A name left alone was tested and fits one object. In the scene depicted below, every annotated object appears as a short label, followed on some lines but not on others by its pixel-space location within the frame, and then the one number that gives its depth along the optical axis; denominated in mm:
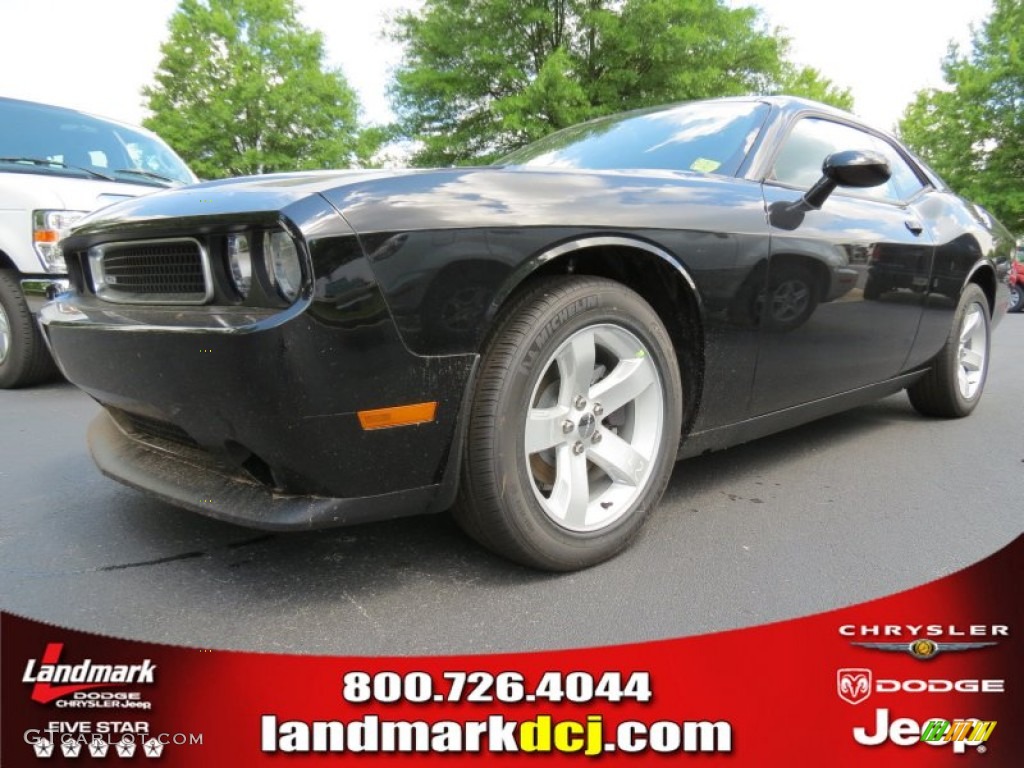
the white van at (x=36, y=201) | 4199
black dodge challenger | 1541
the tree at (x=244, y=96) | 20922
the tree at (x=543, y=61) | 14961
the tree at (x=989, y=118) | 19828
